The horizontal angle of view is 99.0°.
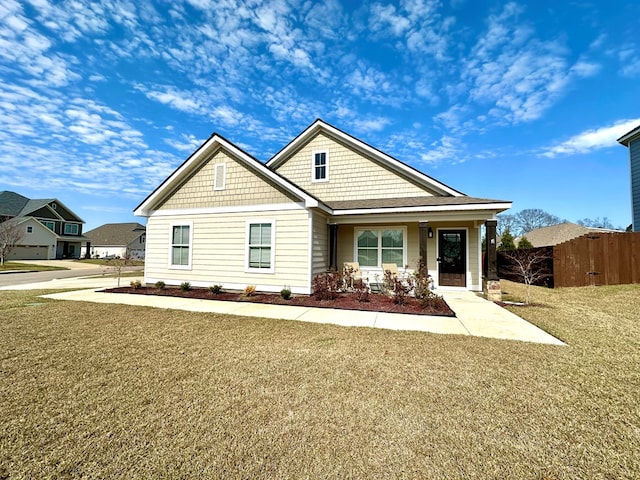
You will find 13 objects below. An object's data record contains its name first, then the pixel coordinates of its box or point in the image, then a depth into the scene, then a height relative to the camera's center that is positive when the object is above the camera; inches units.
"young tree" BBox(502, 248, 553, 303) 490.6 -1.3
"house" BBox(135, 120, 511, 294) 372.8 +56.1
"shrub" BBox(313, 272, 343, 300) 343.9 -36.2
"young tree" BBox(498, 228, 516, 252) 858.4 +58.1
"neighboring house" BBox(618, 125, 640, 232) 524.4 +183.6
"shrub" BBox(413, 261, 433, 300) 312.5 -29.7
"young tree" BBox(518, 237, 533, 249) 896.8 +53.9
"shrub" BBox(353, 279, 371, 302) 338.6 -43.2
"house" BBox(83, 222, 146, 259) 1937.7 +98.5
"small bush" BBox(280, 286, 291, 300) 346.3 -46.8
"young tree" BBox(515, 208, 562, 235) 1731.1 +264.8
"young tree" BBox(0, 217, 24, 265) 1031.6 +70.2
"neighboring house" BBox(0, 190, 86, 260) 1352.1 +147.2
